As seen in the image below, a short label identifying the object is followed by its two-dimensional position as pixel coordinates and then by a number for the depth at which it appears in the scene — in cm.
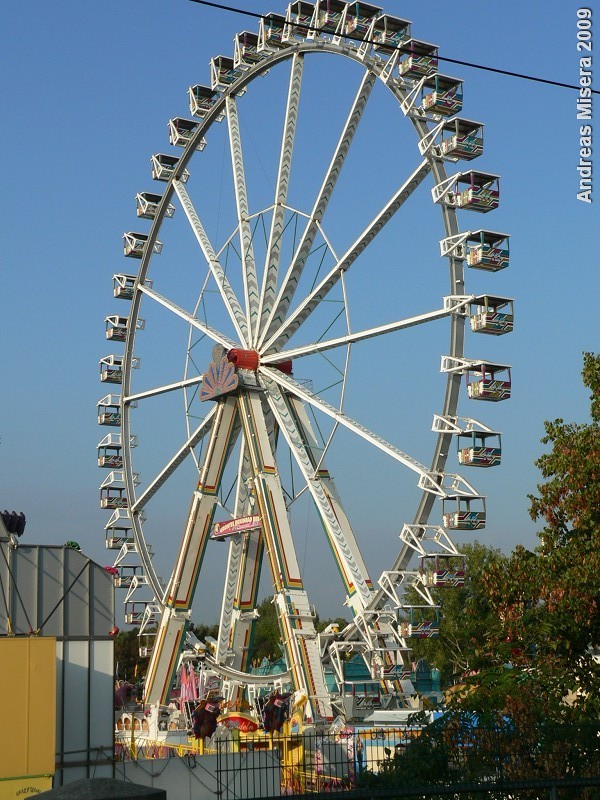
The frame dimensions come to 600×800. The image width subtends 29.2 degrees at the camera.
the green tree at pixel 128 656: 8419
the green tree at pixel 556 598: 1473
